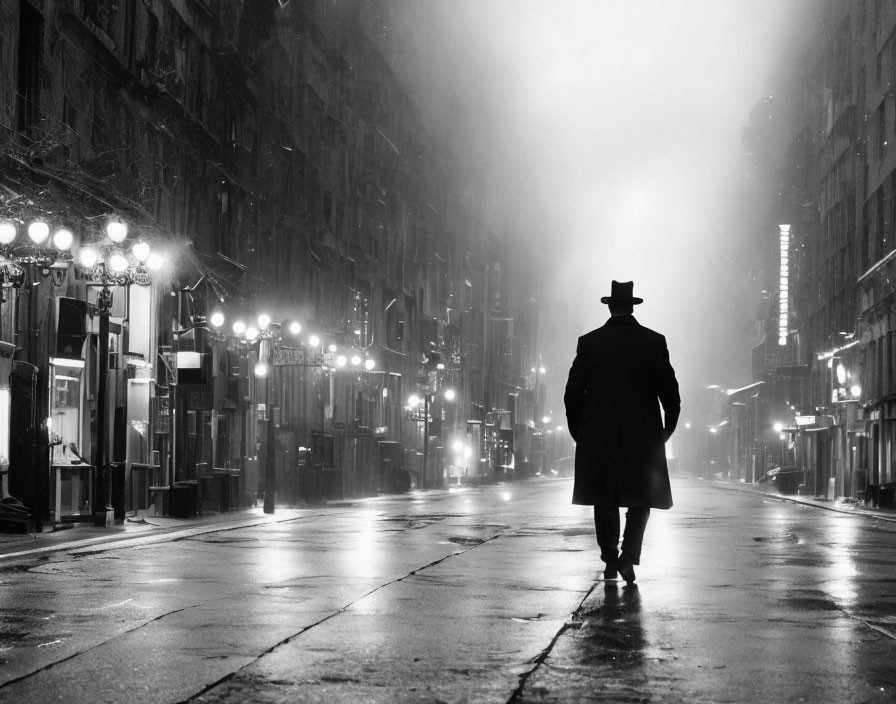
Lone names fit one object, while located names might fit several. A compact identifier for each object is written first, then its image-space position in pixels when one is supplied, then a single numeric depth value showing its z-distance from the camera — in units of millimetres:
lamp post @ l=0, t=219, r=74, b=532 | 21922
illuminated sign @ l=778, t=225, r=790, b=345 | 93625
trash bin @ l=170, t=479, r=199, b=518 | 30266
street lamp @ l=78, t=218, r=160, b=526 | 23594
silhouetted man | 11266
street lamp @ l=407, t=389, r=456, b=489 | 63969
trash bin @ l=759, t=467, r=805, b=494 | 67750
